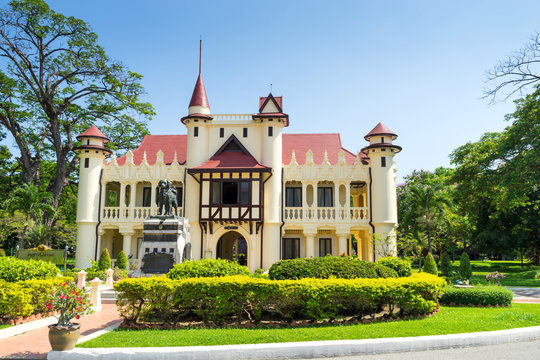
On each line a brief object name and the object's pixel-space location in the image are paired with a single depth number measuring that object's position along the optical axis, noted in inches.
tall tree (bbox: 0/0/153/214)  1316.4
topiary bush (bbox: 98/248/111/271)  978.1
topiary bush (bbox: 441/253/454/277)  999.0
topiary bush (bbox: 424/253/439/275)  879.1
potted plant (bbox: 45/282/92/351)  340.5
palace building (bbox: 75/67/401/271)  1125.1
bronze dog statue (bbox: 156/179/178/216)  799.1
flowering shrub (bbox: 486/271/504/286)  762.1
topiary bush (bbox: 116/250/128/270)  1021.8
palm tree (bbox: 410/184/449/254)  1219.9
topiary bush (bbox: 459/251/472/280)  921.5
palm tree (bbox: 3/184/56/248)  1170.0
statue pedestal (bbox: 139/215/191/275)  783.7
